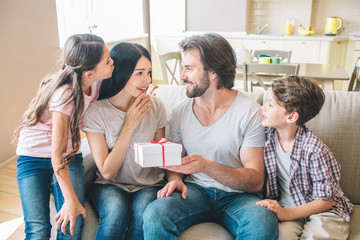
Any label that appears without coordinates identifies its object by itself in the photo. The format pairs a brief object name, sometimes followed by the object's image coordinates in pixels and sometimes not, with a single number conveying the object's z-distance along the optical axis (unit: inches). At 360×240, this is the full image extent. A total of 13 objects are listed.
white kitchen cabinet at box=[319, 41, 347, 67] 203.3
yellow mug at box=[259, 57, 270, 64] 118.6
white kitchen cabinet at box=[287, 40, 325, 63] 205.3
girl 53.1
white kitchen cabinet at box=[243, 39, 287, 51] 211.6
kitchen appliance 207.5
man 53.7
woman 55.4
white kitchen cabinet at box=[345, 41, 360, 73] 195.9
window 159.6
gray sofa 61.1
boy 51.6
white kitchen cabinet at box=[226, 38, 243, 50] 219.8
